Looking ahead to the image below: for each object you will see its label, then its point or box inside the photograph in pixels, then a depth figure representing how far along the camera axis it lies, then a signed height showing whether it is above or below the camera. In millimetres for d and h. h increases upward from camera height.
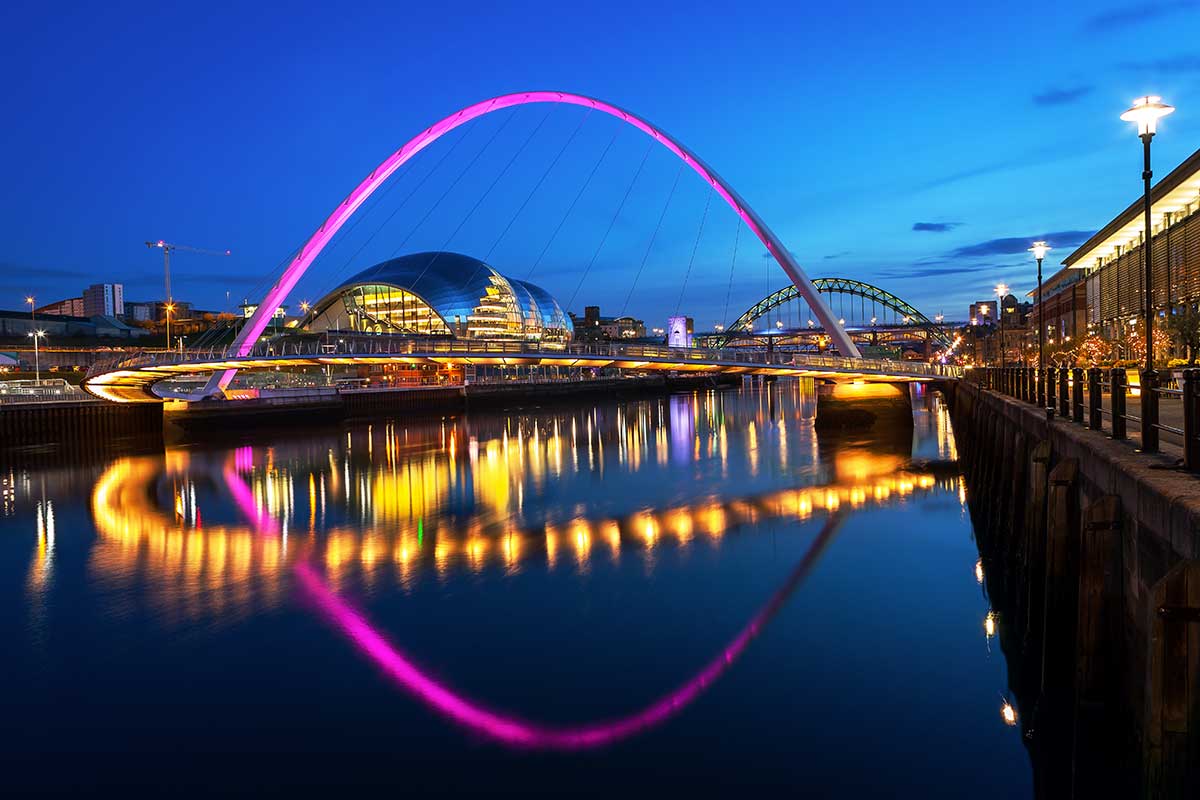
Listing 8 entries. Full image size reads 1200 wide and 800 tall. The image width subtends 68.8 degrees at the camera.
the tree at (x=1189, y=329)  29230 +733
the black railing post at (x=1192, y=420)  6793 -564
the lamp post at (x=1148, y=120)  11266 +3069
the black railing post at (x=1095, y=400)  11078 -593
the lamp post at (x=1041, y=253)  29766 +3486
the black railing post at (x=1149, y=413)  8312 -607
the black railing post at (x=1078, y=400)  12733 -686
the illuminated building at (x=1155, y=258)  37969 +4983
